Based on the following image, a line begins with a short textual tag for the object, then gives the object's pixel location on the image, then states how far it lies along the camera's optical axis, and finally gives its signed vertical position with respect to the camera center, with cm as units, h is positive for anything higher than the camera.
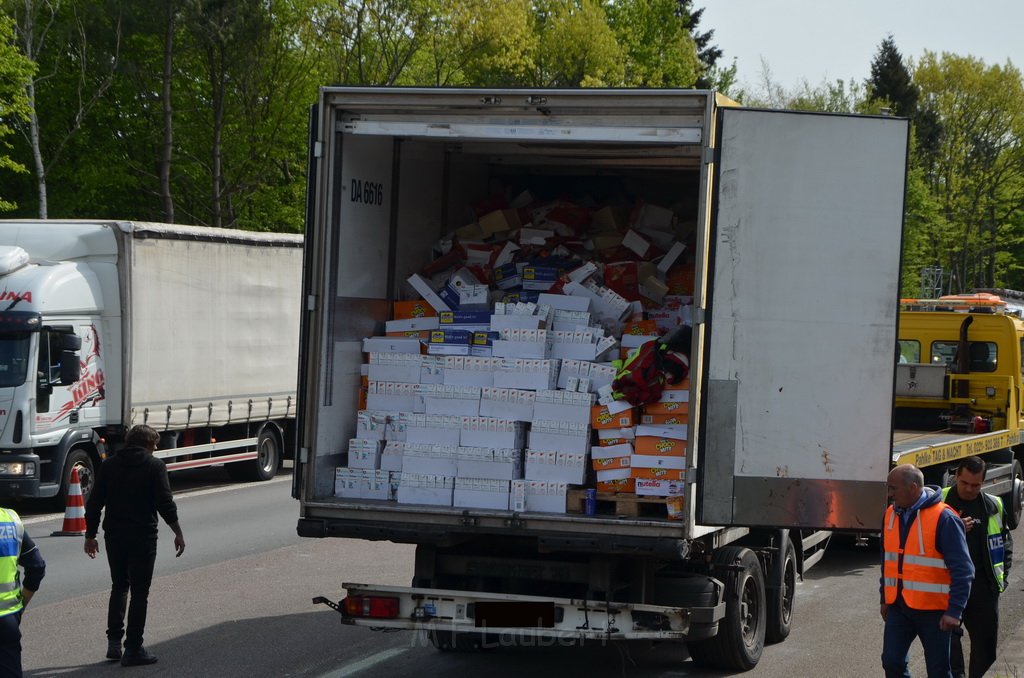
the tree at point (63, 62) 3297 +635
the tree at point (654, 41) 4988 +1103
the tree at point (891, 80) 6425 +1299
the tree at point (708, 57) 6209 +1327
